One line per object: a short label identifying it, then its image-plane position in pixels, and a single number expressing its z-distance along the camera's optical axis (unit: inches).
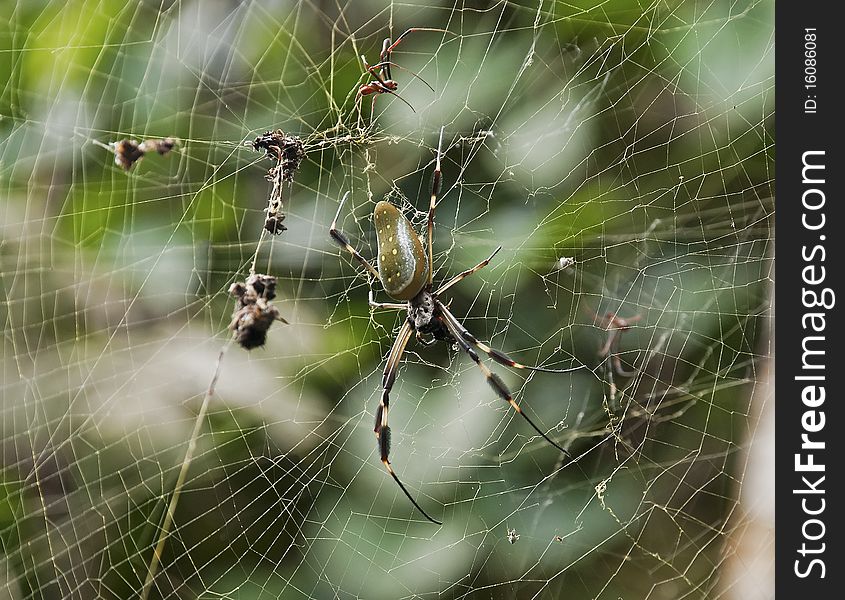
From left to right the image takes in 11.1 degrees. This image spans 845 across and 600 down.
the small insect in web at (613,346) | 34.4
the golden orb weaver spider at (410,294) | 33.5
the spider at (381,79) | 34.0
